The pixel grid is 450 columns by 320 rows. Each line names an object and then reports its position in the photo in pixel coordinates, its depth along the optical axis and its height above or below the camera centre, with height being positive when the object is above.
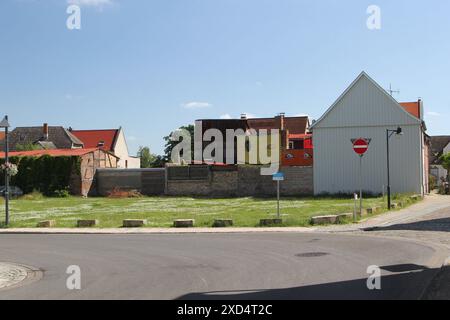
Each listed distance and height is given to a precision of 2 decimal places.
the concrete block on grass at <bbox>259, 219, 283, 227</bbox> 22.39 -1.93
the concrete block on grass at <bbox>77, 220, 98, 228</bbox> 24.26 -2.09
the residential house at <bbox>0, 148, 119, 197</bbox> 55.12 +1.05
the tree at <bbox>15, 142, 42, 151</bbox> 79.81 +4.04
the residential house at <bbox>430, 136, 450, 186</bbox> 84.19 +3.56
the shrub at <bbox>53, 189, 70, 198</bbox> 54.88 -1.79
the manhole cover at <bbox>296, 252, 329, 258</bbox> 13.50 -1.98
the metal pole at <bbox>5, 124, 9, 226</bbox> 24.87 -0.83
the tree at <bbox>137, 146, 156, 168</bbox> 121.36 +3.99
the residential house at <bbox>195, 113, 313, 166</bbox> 63.88 +6.43
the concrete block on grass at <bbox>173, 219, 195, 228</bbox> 22.92 -1.99
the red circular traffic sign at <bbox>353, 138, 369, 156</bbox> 23.75 +1.11
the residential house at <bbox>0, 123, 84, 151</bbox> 87.65 +5.90
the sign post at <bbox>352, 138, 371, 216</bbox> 23.75 +1.14
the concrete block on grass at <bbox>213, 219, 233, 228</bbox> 22.70 -1.98
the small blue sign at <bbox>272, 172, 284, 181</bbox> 23.14 -0.12
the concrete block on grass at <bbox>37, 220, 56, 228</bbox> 24.55 -2.13
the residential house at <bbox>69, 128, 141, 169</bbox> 94.19 +5.71
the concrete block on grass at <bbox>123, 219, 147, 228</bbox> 23.64 -2.04
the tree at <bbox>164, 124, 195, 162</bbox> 92.94 +4.46
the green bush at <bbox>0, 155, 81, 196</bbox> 55.75 +0.19
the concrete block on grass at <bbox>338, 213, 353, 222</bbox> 22.62 -1.78
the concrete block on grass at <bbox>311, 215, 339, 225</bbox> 22.17 -1.84
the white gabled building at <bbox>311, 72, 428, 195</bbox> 45.31 +2.38
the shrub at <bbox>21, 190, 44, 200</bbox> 51.74 -1.94
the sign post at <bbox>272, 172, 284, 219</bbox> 23.14 -0.12
